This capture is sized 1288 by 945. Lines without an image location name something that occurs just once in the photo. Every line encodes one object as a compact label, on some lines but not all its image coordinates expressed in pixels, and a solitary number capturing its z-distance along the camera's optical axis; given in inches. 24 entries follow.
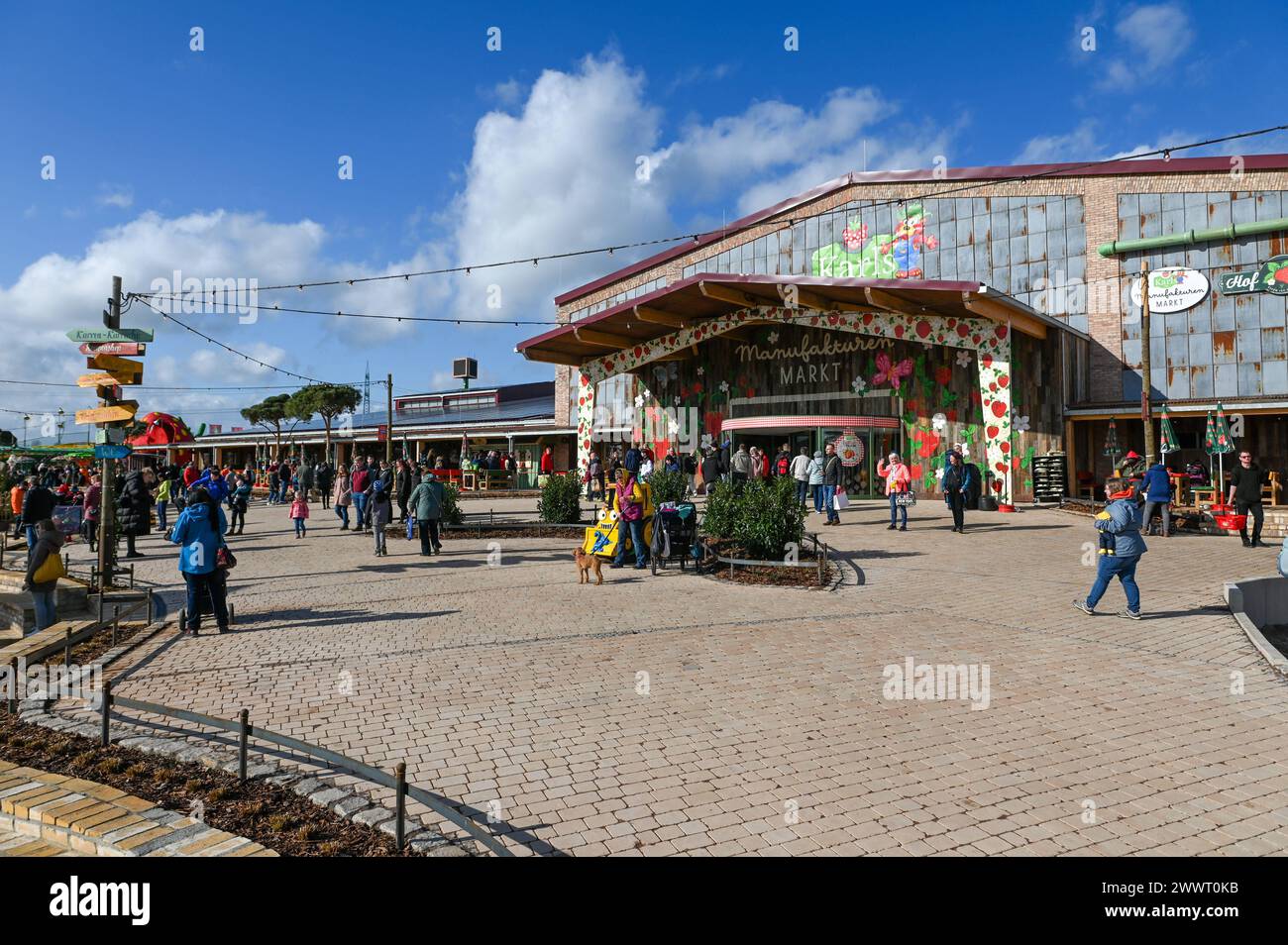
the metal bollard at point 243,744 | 161.5
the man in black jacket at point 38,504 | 392.5
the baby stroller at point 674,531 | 468.8
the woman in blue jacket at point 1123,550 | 319.0
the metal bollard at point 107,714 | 181.0
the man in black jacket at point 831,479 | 678.5
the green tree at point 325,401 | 2517.2
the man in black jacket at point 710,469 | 832.9
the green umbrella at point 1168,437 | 743.1
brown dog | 418.3
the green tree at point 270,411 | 2783.0
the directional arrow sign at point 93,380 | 381.1
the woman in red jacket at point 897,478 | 617.0
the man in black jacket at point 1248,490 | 531.5
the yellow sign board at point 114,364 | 380.5
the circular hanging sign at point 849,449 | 923.4
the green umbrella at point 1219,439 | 721.6
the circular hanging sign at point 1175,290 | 866.1
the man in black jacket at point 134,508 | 575.5
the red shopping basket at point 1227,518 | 623.5
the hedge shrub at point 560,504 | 698.2
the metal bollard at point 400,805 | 131.8
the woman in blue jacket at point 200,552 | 312.8
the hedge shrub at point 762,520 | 454.6
